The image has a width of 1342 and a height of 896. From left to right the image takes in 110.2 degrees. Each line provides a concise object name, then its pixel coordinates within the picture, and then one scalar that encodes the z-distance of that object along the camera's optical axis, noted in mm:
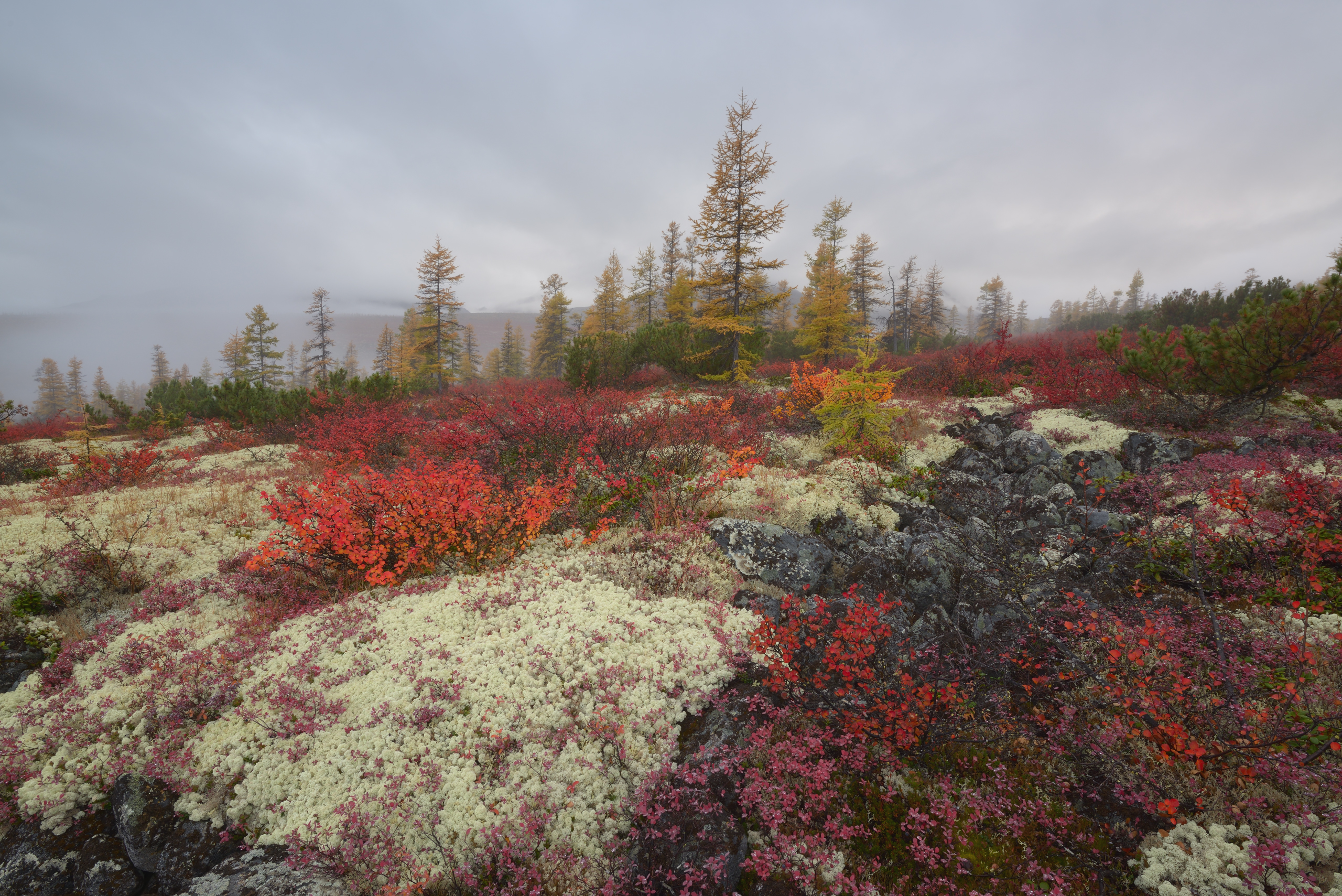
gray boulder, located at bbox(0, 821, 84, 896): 3396
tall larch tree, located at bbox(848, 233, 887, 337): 38969
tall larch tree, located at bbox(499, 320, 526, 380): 62219
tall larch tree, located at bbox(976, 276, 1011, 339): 61469
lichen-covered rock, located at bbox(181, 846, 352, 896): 3246
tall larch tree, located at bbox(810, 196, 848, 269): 38500
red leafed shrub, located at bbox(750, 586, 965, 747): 4016
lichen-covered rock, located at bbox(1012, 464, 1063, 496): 9609
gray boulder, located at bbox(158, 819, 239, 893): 3473
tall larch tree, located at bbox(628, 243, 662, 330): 44281
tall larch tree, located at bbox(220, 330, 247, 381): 46062
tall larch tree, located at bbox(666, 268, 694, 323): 31156
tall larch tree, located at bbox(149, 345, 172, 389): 67375
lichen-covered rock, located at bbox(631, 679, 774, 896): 3312
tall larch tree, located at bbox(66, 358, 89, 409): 71312
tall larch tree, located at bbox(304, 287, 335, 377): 41438
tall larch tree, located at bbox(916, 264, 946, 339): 49375
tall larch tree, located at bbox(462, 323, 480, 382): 57312
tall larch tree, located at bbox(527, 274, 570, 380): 48328
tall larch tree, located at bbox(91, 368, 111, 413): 68238
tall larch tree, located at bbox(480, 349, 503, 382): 64188
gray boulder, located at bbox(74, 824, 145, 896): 3473
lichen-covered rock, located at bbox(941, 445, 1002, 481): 10453
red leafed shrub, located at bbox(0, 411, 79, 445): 19297
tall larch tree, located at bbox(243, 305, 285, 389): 43938
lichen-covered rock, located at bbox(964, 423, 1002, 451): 12039
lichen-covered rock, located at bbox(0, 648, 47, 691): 5203
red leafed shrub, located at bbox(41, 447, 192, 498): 10961
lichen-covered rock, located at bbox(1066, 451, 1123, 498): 9242
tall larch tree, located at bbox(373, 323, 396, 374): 55812
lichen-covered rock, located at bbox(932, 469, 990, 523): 8817
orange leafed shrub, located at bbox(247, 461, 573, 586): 6188
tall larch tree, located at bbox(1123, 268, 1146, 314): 78938
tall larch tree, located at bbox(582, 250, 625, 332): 45281
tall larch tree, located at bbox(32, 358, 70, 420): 70250
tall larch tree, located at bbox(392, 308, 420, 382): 45562
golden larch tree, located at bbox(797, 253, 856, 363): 26500
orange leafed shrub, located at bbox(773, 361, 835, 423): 13984
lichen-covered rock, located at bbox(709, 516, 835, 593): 6965
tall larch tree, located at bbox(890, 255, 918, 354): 43750
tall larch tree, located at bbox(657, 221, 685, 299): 42406
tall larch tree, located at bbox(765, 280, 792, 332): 51875
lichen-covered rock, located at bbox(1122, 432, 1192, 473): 9297
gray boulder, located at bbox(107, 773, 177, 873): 3580
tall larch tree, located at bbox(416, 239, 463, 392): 34875
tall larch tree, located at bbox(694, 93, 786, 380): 21453
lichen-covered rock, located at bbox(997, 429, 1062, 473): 10445
